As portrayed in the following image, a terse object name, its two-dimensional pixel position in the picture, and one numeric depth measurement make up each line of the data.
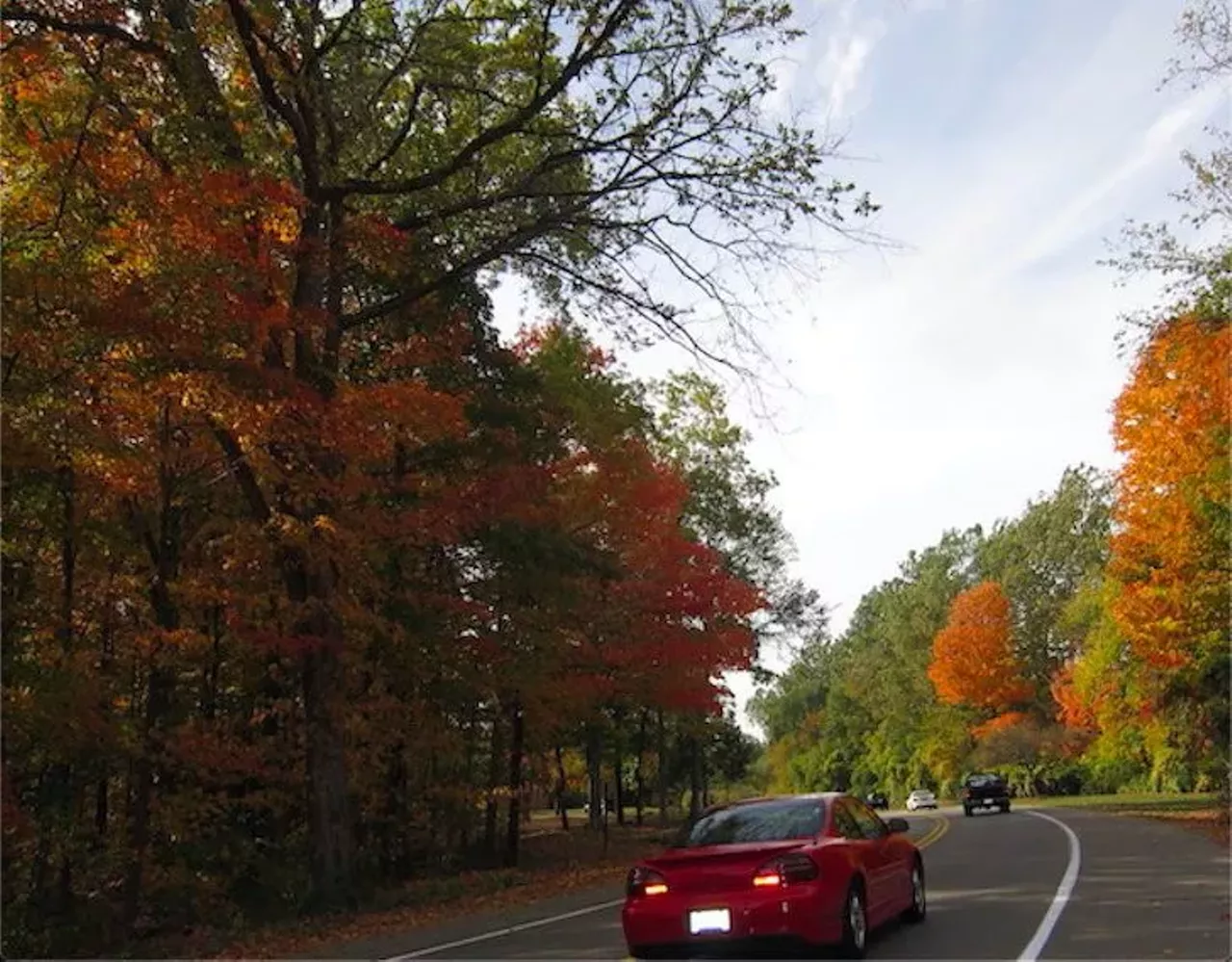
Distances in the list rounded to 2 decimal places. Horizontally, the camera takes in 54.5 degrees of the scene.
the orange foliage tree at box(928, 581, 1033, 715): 77.50
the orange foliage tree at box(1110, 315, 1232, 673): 25.89
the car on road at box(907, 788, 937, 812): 64.69
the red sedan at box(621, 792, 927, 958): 8.70
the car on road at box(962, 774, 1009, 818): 42.56
